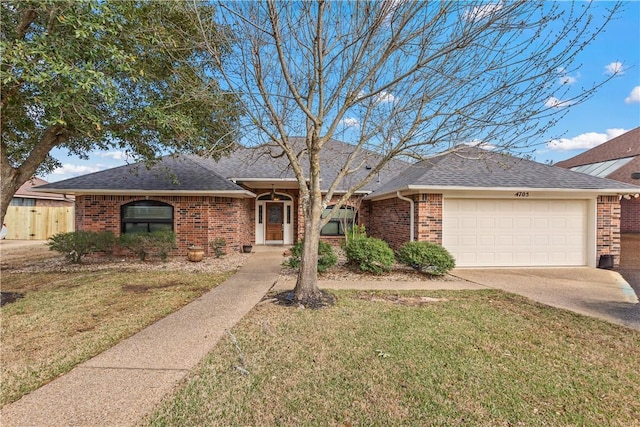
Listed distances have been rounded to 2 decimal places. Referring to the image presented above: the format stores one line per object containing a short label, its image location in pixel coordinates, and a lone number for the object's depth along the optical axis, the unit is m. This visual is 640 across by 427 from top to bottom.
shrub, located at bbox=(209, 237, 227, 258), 11.53
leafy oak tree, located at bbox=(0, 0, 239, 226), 4.52
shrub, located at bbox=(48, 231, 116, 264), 9.58
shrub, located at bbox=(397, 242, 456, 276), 8.17
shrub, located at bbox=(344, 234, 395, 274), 8.30
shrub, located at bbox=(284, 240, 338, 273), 8.18
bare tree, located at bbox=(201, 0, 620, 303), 4.82
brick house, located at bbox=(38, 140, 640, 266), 9.42
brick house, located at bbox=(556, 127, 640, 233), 17.97
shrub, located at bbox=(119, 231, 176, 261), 10.30
